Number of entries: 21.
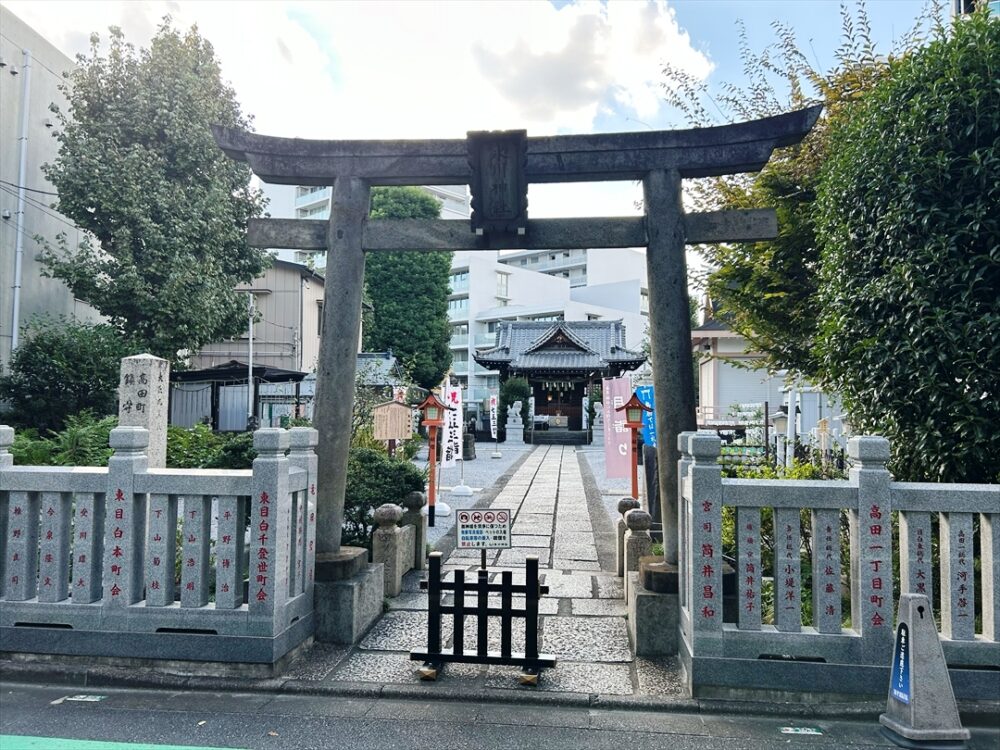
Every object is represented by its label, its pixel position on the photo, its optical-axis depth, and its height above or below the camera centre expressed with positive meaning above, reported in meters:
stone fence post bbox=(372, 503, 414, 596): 6.23 -1.45
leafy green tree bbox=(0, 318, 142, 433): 14.00 +0.52
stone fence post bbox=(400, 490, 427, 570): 7.23 -1.43
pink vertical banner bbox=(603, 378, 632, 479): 10.34 -0.50
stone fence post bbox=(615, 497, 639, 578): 6.93 -1.37
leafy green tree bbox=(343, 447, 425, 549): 6.87 -0.98
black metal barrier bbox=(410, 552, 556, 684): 4.25 -1.50
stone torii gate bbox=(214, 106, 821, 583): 5.09 +1.62
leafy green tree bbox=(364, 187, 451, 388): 32.94 +5.67
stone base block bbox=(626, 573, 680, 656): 4.64 -1.65
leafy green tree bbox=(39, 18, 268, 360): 14.01 +4.95
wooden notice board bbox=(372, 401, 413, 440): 11.12 -0.30
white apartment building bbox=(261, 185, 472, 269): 54.04 +18.14
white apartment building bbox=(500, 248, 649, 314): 51.59 +12.58
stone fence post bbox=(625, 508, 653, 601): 5.82 -1.26
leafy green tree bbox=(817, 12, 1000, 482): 4.29 +1.12
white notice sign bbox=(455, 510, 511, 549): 4.80 -0.97
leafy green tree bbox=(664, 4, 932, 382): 7.20 +2.13
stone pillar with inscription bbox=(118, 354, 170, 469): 8.55 +0.14
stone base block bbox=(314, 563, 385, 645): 4.89 -1.66
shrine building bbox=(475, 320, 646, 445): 32.41 +2.39
